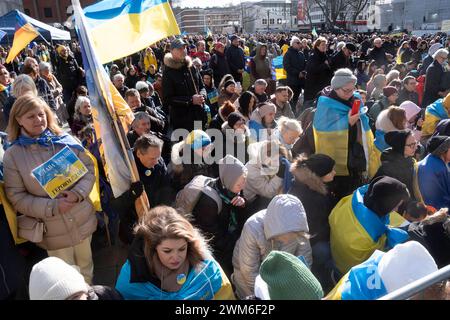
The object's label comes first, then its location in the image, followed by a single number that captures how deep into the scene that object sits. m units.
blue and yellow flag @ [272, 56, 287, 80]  8.89
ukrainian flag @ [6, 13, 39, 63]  8.44
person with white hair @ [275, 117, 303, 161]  4.32
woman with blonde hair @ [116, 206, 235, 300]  2.07
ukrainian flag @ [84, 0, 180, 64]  3.50
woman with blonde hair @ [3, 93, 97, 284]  2.62
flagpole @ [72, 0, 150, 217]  2.73
